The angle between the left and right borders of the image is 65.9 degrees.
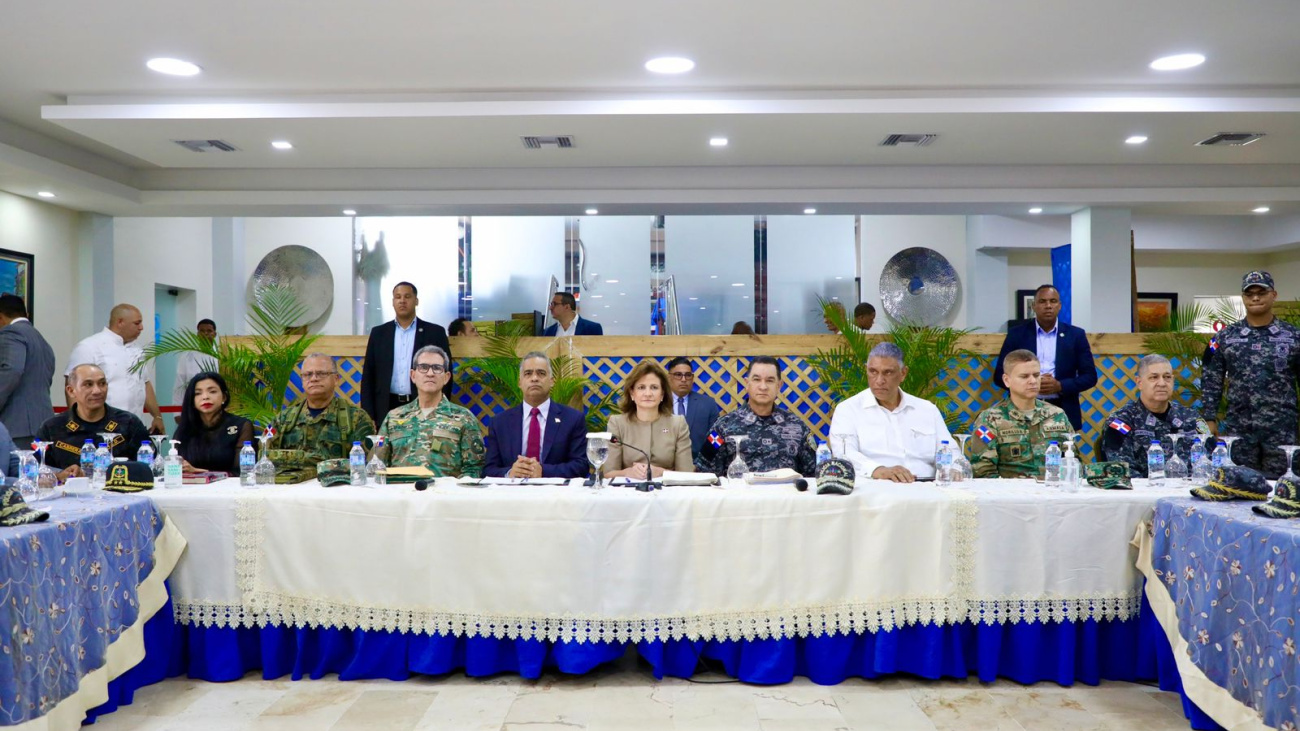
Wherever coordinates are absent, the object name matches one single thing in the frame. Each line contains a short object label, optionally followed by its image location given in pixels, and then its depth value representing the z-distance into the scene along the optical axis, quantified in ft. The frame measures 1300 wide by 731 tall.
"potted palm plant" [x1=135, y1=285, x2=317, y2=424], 19.74
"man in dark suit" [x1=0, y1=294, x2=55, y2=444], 17.05
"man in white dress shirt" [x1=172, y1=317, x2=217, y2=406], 25.14
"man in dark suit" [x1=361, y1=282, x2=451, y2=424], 18.95
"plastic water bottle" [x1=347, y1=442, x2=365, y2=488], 10.91
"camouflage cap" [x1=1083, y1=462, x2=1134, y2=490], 10.64
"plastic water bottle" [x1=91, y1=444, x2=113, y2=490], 10.53
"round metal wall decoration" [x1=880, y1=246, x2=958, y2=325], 31.65
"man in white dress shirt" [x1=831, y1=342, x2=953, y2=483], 12.81
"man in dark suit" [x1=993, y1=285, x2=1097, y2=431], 19.20
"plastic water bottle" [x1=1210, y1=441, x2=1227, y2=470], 10.81
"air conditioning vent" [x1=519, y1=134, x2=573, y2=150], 19.19
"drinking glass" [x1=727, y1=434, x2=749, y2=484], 11.69
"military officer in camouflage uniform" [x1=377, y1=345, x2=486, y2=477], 13.26
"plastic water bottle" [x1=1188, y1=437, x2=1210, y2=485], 10.88
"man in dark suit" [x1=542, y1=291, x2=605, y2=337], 21.99
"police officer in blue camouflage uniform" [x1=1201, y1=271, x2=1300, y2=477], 15.85
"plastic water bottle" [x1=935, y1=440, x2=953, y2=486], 11.12
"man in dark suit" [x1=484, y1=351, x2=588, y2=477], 13.46
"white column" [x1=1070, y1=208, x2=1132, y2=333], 23.24
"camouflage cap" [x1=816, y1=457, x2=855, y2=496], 10.13
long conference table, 9.91
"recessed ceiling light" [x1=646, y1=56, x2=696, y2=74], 15.46
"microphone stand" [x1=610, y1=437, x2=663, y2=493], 10.39
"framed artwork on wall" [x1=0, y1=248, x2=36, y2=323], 22.22
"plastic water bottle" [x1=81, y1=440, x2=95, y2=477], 10.89
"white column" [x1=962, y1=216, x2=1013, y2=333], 32.96
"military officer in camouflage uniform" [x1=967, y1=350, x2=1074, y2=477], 12.67
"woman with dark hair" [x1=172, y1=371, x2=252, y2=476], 13.10
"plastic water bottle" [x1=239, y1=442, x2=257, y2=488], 11.00
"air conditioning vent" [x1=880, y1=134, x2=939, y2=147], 19.21
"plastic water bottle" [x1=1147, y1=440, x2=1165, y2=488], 11.01
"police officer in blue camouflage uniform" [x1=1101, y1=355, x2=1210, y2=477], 13.00
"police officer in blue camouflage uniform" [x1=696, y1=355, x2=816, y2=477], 13.16
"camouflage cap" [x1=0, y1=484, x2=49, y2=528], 7.81
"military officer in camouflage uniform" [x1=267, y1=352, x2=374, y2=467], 13.21
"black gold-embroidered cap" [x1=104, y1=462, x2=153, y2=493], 10.42
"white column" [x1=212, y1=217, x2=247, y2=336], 32.55
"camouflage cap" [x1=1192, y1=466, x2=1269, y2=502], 9.18
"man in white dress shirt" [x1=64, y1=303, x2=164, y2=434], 19.21
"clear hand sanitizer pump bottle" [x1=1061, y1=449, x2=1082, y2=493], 10.52
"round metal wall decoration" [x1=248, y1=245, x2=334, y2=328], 32.14
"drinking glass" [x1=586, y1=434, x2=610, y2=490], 10.18
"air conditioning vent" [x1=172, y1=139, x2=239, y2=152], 19.44
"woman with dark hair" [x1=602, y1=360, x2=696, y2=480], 12.92
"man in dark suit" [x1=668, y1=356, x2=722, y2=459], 16.72
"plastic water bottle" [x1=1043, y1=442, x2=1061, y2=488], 10.78
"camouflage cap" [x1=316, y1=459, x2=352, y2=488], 10.85
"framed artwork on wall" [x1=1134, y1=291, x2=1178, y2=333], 35.42
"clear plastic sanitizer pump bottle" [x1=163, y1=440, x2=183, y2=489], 11.10
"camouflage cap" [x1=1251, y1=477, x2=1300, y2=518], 8.19
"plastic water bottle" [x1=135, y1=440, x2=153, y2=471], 11.43
